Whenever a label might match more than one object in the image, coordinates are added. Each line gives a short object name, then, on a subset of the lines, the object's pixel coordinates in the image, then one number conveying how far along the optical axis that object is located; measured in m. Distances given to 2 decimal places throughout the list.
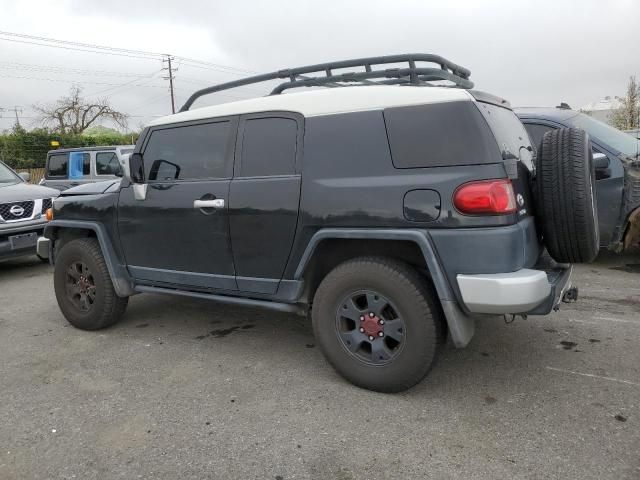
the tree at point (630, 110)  20.29
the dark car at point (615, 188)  5.43
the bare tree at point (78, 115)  45.69
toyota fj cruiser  2.70
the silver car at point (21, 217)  6.72
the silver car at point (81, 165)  11.03
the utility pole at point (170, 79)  50.51
